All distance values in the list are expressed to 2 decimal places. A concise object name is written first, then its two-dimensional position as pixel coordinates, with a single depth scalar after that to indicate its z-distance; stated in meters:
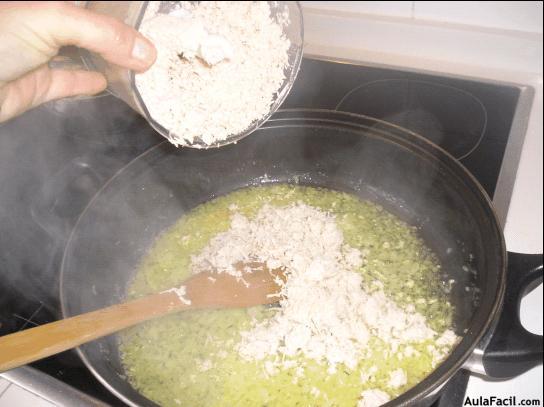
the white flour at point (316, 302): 0.39
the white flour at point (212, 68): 0.31
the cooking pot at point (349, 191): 0.33
